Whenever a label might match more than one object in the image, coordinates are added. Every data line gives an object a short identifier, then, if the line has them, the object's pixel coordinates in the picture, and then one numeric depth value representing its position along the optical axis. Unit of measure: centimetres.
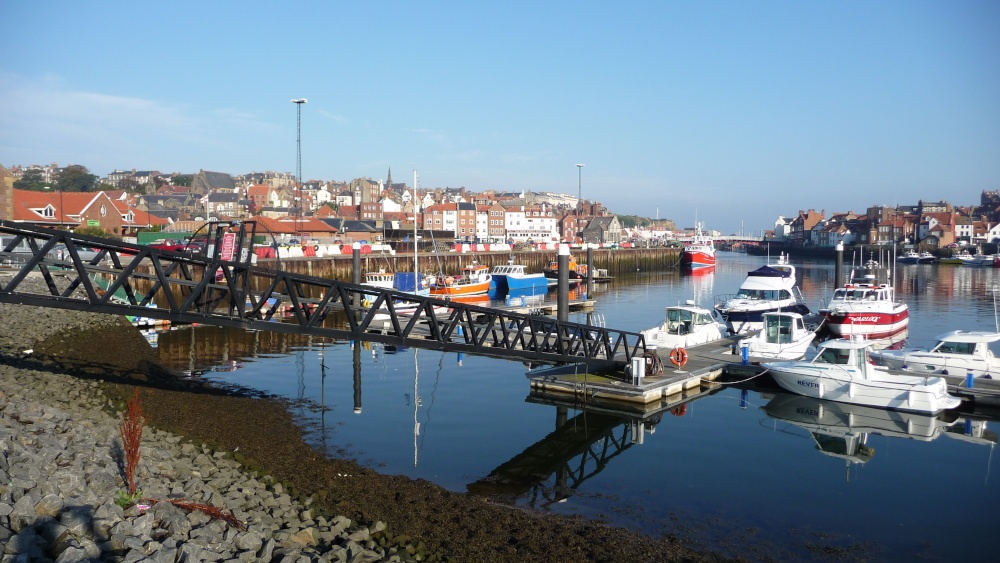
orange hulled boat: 5422
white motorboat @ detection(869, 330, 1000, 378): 2498
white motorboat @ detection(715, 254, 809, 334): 3884
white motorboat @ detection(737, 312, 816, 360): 2938
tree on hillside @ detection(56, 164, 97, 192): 17612
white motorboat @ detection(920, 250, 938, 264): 12324
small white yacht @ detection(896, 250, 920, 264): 12440
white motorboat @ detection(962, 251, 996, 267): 11462
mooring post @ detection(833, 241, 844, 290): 5601
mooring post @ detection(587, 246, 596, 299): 5735
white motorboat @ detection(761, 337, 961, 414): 2242
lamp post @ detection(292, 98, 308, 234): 7600
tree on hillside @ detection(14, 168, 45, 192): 15088
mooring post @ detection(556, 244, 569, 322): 3484
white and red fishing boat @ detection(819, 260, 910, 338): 3888
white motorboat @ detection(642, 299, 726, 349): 3039
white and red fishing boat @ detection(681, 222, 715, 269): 10881
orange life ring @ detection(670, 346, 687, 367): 2602
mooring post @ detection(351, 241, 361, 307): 4553
